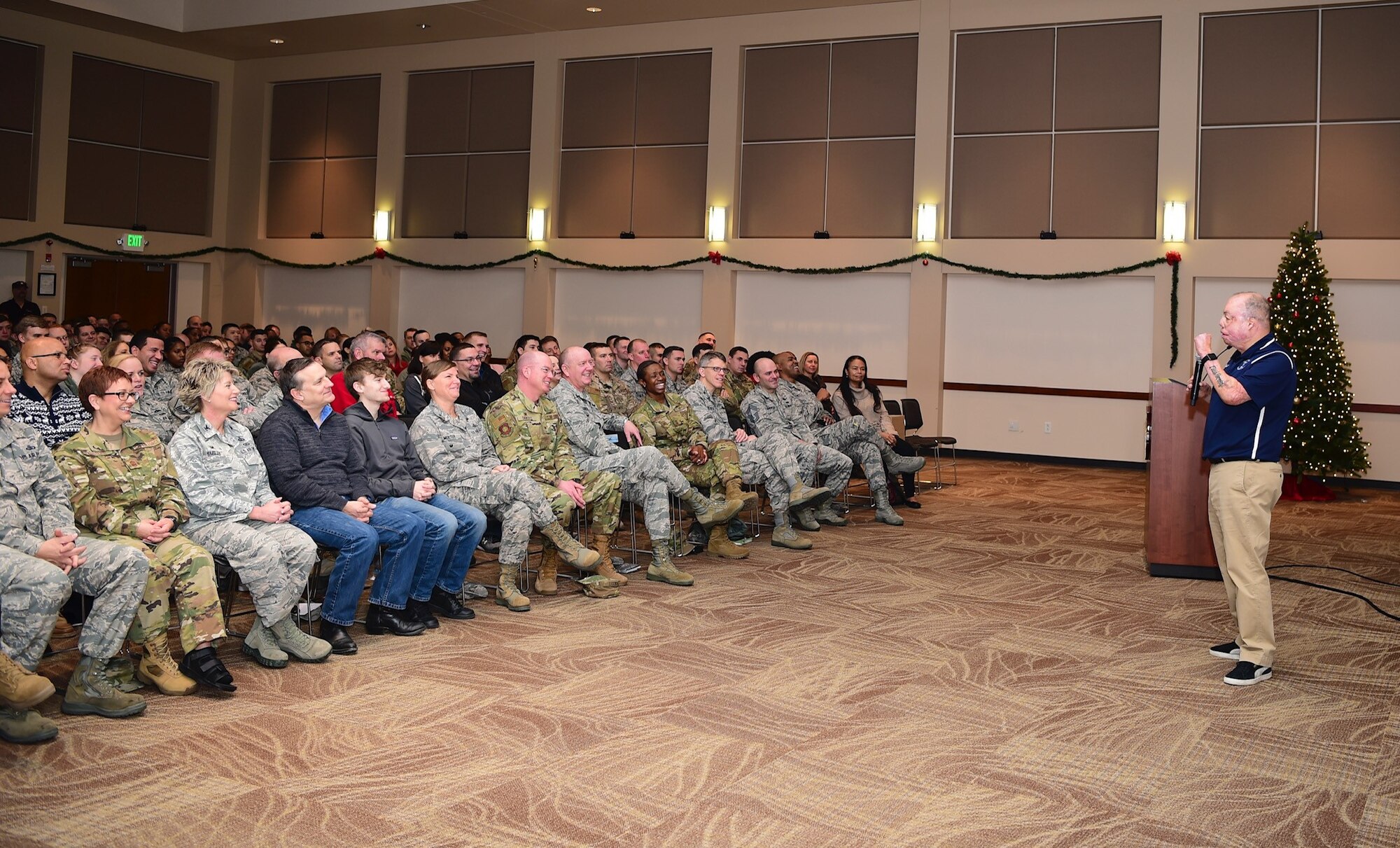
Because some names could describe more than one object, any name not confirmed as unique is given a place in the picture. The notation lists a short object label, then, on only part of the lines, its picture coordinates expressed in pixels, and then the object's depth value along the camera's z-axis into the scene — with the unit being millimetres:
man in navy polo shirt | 4875
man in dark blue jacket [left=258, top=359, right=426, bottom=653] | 4930
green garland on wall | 13164
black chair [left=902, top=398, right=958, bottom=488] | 10674
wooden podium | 6871
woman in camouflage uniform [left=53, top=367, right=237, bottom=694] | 4250
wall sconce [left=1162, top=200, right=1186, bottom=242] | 12812
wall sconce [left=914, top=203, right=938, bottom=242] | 13984
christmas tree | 11031
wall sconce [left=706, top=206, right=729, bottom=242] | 15031
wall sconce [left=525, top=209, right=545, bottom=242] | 16109
